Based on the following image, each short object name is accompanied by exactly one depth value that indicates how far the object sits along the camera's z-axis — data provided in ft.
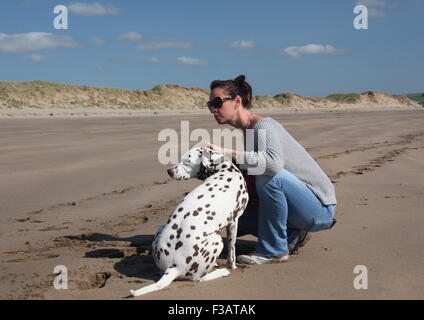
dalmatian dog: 12.10
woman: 13.42
